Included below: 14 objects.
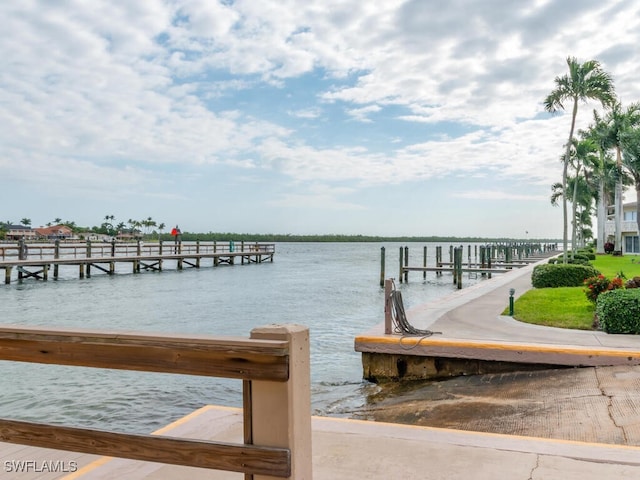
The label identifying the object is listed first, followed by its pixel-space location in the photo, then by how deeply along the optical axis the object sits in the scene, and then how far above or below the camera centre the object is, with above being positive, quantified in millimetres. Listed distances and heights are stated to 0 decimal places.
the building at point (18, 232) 137475 +2702
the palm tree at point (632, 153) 30984 +5016
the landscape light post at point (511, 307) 12508 -1618
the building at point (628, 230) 52250 +847
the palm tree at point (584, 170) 35581 +6071
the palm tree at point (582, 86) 21844 +6282
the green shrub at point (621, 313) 9828 -1411
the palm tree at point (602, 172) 40706 +6164
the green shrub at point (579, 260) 28014 -1218
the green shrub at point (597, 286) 12039 -1091
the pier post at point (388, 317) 9953 -1475
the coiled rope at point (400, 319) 9938 -1542
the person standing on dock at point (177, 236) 58341 +538
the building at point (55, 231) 147000 +2979
